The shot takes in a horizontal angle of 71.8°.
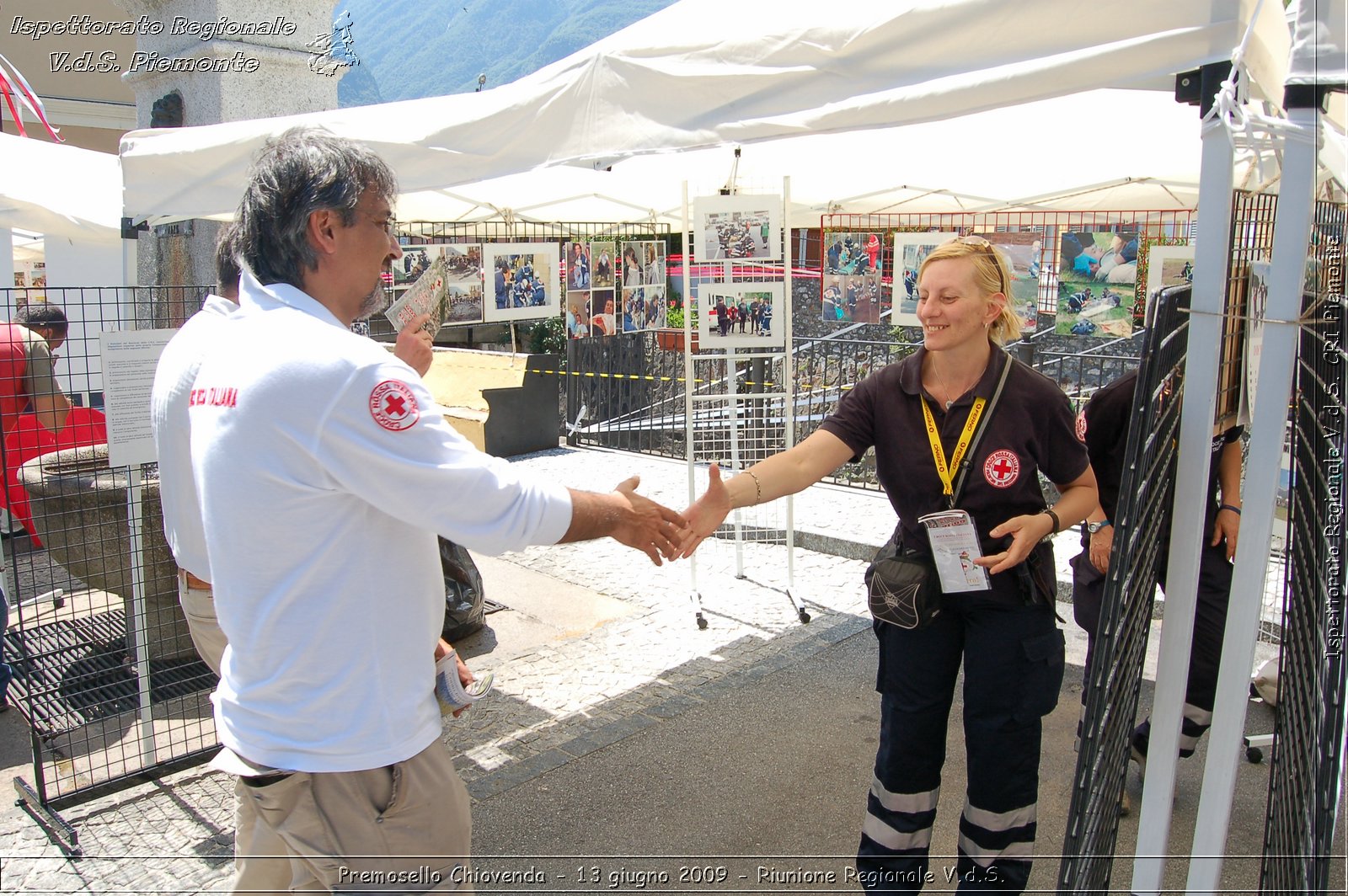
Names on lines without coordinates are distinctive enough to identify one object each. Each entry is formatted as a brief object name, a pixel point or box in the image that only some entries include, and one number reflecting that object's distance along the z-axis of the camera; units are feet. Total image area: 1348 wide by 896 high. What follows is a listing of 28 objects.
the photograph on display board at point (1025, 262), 21.93
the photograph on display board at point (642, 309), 25.04
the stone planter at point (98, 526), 15.07
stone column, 18.92
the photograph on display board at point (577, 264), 24.26
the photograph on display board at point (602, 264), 24.58
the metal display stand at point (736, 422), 18.21
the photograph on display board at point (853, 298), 23.93
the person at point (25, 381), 15.19
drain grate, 13.73
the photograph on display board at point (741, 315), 18.15
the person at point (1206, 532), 11.08
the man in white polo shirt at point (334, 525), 5.53
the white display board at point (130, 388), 11.60
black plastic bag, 17.37
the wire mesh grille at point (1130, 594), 6.18
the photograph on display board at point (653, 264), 24.99
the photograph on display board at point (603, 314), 24.94
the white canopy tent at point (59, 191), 15.23
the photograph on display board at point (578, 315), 24.45
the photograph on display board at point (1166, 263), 19.06
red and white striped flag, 22.88
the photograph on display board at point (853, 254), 23.98
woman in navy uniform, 8.53
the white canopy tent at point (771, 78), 6.98
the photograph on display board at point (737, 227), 17.58
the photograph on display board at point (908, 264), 21.21
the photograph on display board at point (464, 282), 20.66
